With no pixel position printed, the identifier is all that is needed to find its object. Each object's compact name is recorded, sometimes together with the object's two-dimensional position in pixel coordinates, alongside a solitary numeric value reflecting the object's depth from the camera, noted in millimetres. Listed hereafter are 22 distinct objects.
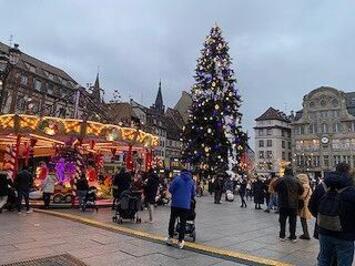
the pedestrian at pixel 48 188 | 15922
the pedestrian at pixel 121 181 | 14242
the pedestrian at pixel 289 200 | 9664
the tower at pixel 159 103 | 87562
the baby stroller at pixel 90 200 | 15680
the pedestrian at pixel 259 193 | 19375
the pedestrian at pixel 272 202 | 17908
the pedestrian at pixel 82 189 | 15609
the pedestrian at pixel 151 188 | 12486
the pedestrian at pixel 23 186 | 14344
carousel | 17250
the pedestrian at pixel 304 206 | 10180
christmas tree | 27859
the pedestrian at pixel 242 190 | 20408
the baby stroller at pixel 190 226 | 9226
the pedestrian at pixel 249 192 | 30559
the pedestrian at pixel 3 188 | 13789
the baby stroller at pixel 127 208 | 11977
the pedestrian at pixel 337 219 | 4945
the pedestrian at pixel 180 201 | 8461
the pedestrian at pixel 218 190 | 22141
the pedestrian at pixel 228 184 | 26700
